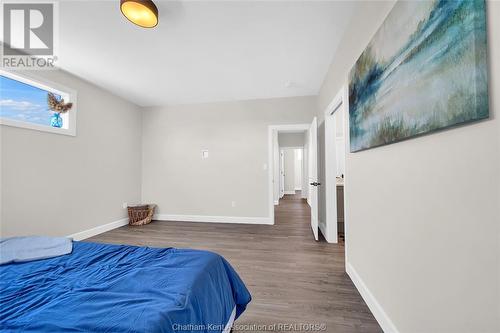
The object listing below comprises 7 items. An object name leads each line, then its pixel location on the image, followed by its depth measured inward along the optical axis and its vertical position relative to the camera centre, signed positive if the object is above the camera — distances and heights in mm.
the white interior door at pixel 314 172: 3088 -47
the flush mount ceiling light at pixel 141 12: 1555 +1318
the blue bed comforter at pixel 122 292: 728 -561
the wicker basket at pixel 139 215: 3928 -900
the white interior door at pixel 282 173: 8166 -161
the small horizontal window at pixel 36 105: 2340 +888
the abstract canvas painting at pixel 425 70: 684 +452
